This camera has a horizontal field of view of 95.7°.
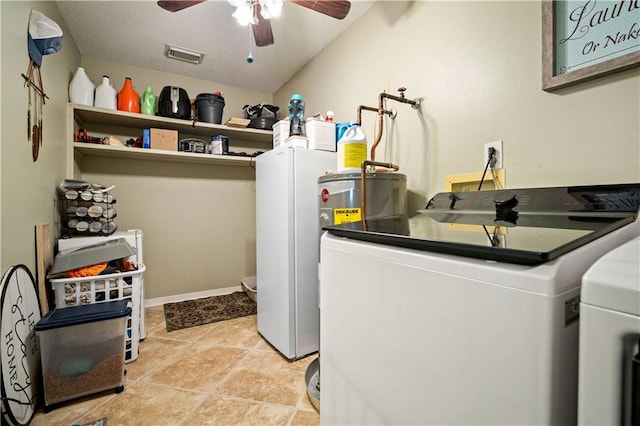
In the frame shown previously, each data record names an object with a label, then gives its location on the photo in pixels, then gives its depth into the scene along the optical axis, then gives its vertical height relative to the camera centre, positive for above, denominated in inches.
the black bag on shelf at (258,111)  121.4 +40.3
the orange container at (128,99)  98.9 +37.8
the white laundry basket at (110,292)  65.4 -19.9
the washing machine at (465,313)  17.8 -8.3
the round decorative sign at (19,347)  45.6 -23.7
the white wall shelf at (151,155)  94.3 +19.6
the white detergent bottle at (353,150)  59.0 +11.4
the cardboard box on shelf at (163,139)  102.4 +24.8
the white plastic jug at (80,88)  87.5 +36.9
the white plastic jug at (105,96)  94.1 +37.1
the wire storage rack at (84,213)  76.2 -1.0
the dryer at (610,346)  14.3 -7.4
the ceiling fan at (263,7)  60.0 +42.4
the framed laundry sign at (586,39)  37.0 +22.7
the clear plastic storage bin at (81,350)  53.6 -27.4
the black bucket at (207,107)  110.5 +38.7
